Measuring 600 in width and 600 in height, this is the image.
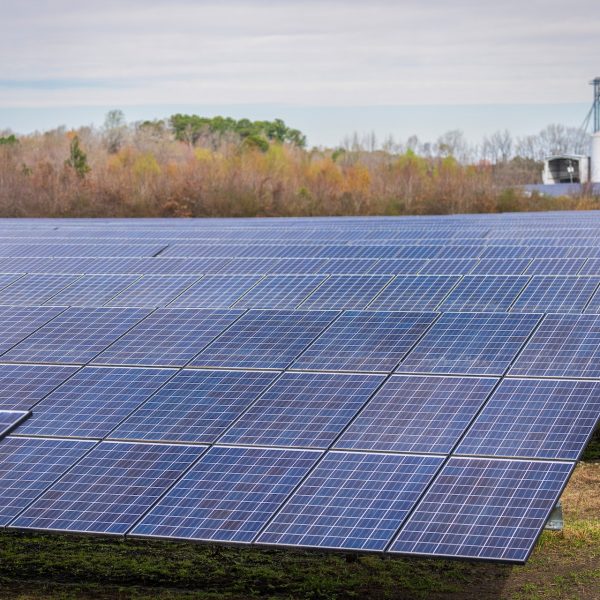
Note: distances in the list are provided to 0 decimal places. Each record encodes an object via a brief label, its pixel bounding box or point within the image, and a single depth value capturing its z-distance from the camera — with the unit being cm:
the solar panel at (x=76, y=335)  1354
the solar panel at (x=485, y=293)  1412
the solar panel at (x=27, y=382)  1235
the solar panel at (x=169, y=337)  1316
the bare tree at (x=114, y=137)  9469
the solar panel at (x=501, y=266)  1612
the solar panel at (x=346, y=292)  1461
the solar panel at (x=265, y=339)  1280
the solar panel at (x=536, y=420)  1035
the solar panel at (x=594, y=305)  1362
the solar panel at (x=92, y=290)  1566
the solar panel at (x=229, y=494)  977
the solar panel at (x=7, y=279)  1724
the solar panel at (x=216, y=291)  1505
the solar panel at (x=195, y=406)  1135
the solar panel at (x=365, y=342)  1249
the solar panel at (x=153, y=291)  1536
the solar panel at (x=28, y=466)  1052
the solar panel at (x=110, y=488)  1008
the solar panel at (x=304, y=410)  1103
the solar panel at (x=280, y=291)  1484
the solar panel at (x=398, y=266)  1634
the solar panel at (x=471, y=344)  1219
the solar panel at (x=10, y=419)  1176
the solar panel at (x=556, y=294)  1384
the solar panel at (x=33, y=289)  1606
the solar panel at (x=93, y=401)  1168
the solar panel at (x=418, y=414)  1073
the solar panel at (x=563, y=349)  1180
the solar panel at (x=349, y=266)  1669
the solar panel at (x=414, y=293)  1440
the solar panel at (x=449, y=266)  1622
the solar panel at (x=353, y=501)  945
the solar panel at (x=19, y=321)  1431
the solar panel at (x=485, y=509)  912
